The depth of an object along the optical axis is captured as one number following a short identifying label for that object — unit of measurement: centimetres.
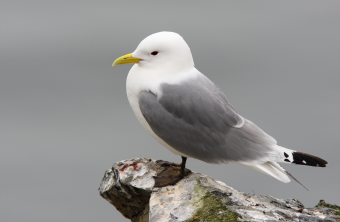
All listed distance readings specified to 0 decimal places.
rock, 841
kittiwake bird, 902
